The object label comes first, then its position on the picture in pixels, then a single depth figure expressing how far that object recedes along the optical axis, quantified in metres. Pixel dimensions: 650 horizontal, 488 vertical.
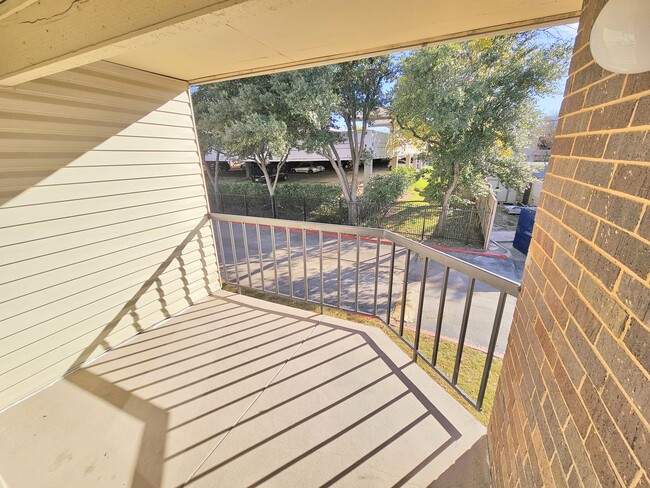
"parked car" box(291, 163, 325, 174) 17.38
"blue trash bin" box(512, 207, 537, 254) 6.56
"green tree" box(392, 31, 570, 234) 5.67
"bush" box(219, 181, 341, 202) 9.75
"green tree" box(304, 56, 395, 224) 7.16
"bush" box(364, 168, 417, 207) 9.20
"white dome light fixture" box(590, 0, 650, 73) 0.57
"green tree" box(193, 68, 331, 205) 6.30
